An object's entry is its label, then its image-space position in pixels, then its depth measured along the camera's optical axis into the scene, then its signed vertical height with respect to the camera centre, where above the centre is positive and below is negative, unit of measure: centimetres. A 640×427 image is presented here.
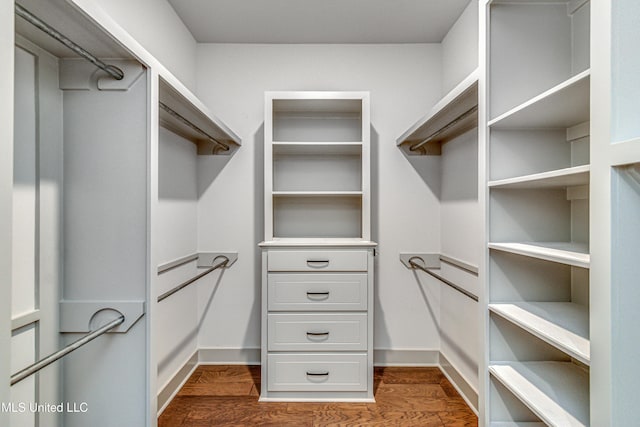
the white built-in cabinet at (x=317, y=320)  199 -62
